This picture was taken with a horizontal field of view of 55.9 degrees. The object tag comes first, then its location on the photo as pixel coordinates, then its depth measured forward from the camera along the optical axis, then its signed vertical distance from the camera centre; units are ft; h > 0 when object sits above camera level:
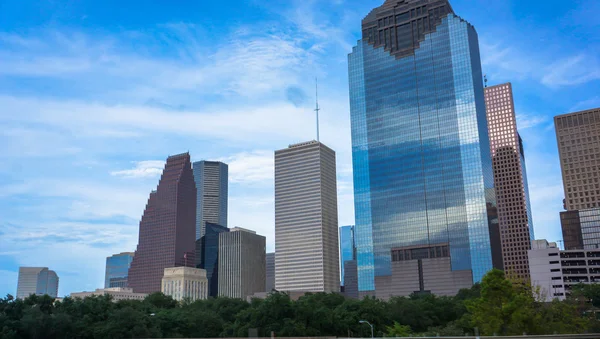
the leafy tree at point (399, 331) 270.05 -15.51
